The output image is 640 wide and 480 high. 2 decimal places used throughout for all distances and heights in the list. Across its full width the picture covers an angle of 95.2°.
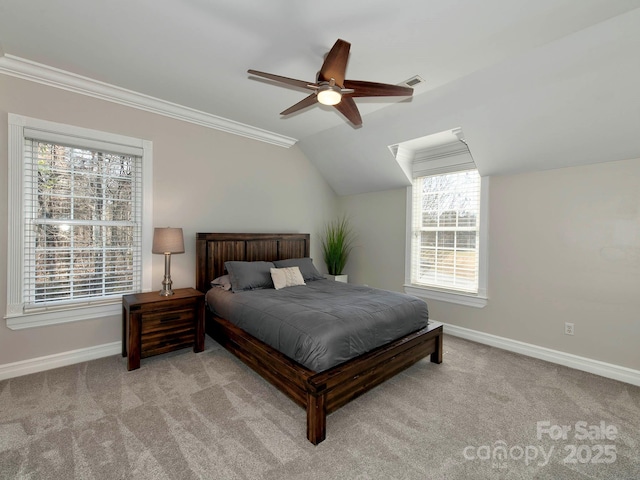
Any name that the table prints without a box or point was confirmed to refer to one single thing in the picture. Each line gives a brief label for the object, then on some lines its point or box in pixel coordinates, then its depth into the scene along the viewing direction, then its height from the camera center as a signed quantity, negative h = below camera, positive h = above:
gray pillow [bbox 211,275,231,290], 3.56 -0.57
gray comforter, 2.13 -0.69
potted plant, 5.09 -0.14
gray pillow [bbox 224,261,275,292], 3.47 -0.47
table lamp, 3.17 -0.08
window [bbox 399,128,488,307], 3.76 +0.19
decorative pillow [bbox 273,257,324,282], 4.12 -0.40
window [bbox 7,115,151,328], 2.70 +0.15
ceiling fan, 1.85 +1.11
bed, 1.94 -1.00
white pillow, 3.61 -0.50
